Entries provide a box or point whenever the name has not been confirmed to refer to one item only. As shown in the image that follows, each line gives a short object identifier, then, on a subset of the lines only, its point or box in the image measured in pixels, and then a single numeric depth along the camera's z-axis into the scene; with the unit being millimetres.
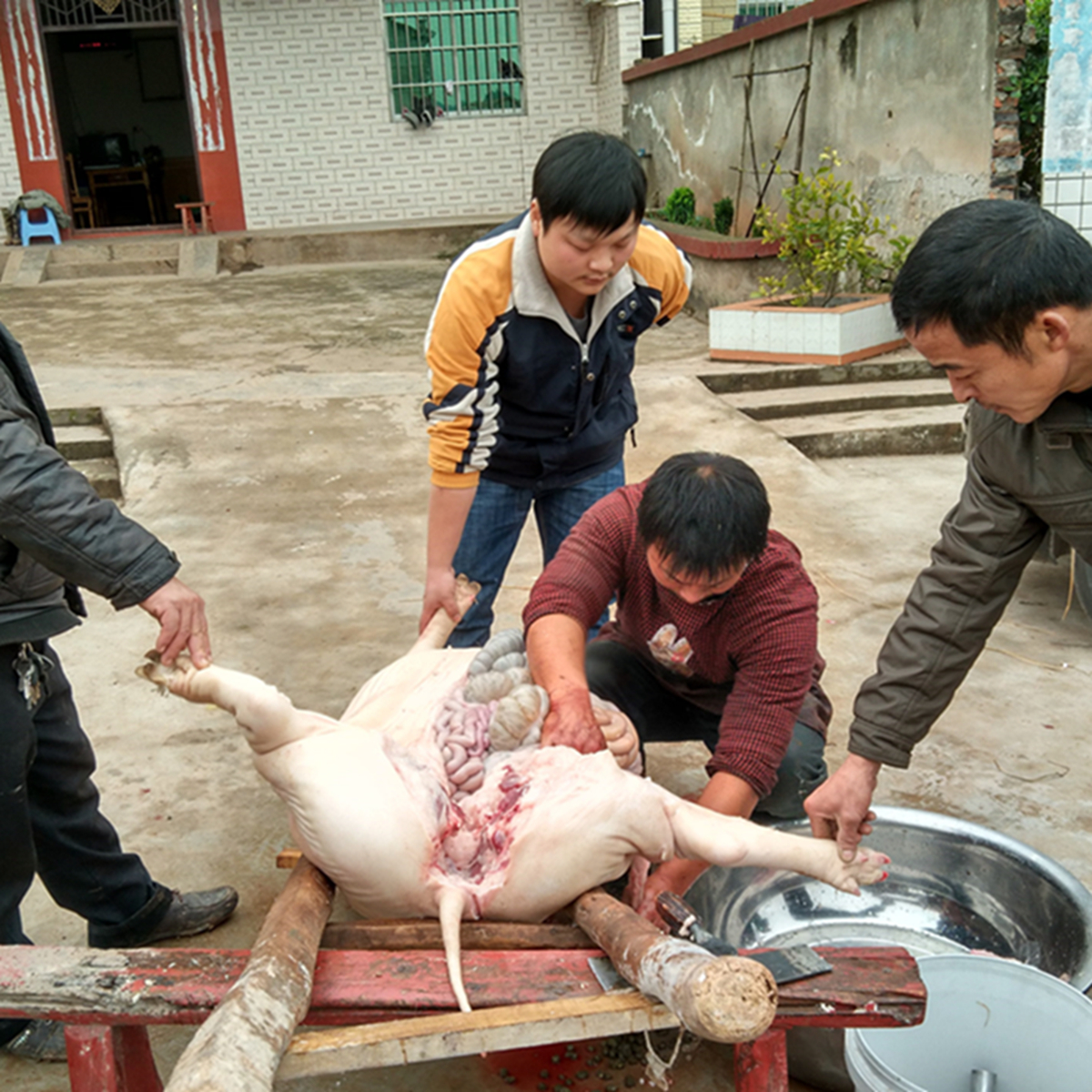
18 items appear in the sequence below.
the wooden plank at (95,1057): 1642
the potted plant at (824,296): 6781
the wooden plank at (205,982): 1611
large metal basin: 2188
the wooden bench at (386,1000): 1491
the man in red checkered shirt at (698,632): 2129
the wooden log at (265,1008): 1267
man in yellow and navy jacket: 2416
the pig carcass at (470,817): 1950
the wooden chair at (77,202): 13469
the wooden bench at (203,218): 12820
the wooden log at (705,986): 1365
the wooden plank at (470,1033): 1451
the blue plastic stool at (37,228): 12271
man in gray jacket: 1579
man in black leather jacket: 1881
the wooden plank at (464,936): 1872
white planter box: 6730
